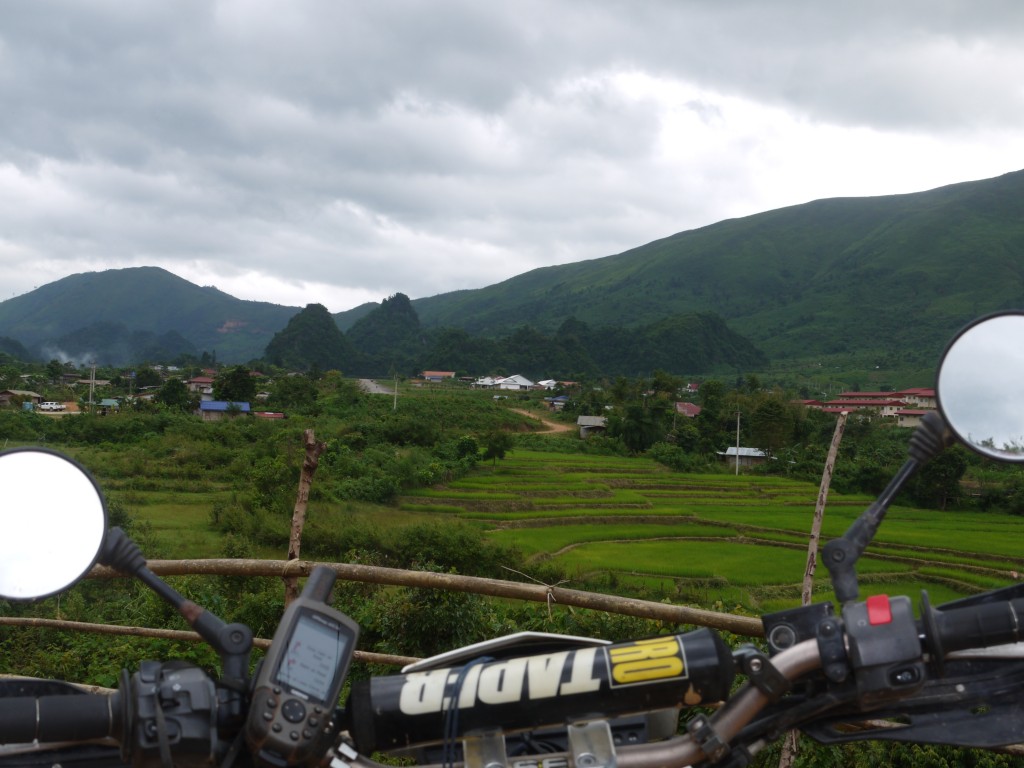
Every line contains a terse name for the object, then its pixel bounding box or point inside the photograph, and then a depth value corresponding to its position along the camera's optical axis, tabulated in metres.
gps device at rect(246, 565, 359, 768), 0.90
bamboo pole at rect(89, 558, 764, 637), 2.30
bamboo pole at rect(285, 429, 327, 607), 3.18
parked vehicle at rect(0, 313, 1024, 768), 0.92
